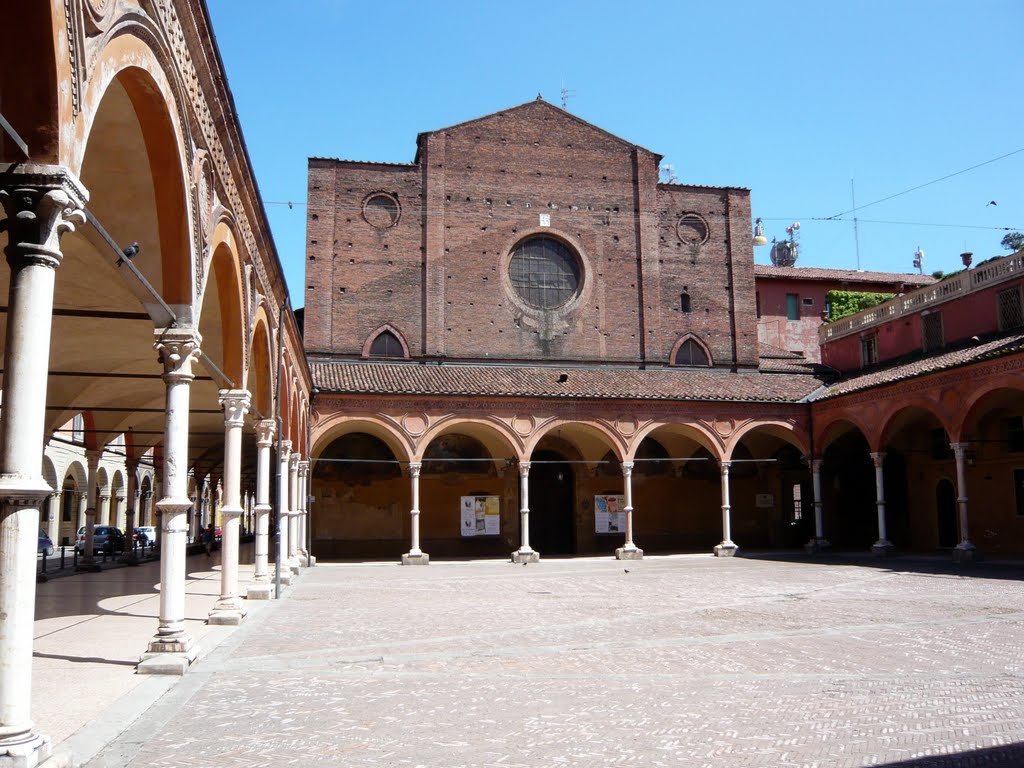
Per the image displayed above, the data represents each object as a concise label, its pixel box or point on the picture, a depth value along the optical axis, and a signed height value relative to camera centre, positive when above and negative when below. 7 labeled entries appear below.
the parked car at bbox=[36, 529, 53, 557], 24.73 -1.46
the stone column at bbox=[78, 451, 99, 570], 19.89 -0.53
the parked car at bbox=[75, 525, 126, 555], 27.13 -1.59
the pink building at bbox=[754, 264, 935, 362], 41.97 +8.51
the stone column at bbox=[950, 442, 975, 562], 22.39 -0.70
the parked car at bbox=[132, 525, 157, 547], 32.91 -1.76
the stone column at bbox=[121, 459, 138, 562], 23.42 -0.72
